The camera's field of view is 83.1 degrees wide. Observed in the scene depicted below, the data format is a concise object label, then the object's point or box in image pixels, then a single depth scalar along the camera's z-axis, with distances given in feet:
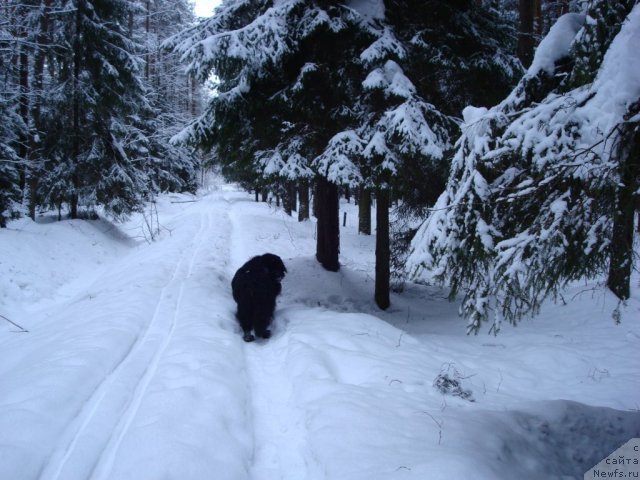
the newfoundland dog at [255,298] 20.27
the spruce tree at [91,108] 47.16
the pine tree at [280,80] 22.49
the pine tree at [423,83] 21.22
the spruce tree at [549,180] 8.34
